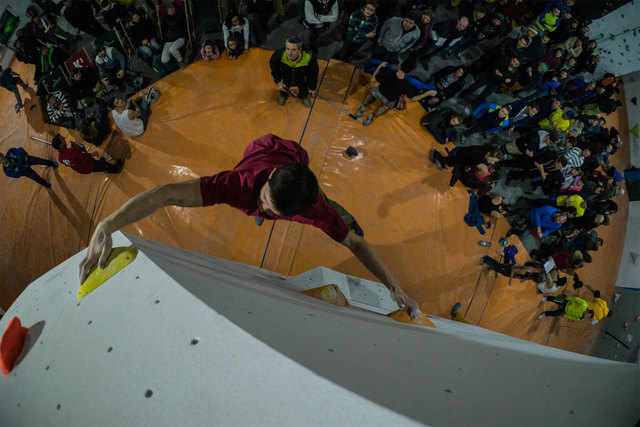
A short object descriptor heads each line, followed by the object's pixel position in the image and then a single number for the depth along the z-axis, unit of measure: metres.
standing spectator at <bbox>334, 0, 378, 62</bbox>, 4.38
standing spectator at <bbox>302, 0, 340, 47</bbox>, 4.54
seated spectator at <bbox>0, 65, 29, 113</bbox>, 4.86
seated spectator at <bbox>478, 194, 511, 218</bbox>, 4.56
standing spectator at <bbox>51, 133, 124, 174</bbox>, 3.99
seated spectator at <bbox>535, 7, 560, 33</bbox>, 5.41
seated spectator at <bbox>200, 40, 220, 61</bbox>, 4.52
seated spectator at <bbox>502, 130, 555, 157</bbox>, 4.72
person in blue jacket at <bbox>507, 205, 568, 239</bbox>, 4.70
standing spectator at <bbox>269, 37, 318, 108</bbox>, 3.87
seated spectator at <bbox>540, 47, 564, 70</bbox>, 5.25
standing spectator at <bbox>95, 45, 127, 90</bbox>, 4.70
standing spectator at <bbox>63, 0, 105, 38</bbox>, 4.88
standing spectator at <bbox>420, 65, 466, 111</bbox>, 4.82
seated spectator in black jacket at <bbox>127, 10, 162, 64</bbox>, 4.72
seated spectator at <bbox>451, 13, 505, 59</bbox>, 5.06
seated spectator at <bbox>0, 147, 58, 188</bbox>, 4.13
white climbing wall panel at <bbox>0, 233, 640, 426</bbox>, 0.75
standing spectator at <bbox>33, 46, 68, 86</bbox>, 4.84
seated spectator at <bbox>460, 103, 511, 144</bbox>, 4.60
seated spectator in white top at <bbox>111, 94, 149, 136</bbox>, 4.24
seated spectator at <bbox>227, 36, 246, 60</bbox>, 4.48
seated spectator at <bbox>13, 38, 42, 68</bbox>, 4.88
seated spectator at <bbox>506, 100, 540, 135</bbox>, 4.63
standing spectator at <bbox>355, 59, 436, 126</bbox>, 4.39
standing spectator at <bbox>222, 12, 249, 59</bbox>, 4.54
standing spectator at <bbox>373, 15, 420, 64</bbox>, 4.46
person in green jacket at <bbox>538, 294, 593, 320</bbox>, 4.68
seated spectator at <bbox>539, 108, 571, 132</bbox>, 5.13
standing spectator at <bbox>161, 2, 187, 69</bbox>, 4.74
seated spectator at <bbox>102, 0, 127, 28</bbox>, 4.92
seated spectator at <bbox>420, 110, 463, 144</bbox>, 4.76
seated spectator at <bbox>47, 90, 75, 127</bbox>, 4.60
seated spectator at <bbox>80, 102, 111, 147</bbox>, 4.46
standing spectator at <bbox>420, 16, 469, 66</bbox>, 4.97
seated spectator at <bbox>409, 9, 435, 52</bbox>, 4.43
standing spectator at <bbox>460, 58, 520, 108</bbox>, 4.90
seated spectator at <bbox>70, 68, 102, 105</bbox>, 4.65
